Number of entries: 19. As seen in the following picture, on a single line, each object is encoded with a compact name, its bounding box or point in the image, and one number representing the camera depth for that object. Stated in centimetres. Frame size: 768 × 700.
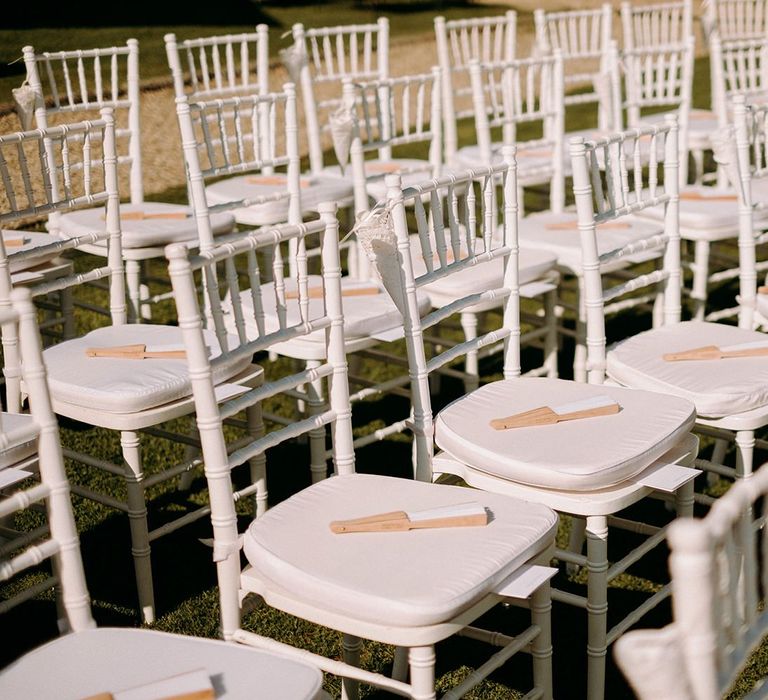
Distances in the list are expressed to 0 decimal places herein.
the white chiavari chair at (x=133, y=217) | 412
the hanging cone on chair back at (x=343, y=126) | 402
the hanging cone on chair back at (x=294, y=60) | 491
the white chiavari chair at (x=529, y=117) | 453
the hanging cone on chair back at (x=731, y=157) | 332
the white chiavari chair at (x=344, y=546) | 180
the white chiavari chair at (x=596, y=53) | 530
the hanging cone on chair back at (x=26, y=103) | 398
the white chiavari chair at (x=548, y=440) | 226
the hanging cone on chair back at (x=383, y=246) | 232
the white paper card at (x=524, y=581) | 187
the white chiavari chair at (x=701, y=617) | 107
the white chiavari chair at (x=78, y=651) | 164
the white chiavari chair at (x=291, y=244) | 307
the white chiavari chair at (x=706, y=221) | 410
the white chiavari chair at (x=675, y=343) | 270
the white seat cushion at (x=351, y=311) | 313
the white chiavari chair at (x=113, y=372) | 260
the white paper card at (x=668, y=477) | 227
